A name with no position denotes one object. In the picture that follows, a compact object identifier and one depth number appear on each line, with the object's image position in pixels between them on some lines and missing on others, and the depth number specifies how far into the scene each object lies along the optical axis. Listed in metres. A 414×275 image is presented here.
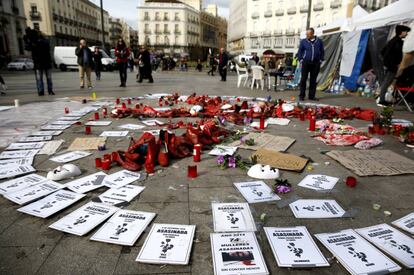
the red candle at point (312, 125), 5.55
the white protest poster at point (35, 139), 4.69
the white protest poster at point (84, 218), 2.30
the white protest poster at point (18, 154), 3.91
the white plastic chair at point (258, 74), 12.51
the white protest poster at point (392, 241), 2.05
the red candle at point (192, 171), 3.34
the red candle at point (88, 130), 5.12
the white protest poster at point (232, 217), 2.37
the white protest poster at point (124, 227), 2.18
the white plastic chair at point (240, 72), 13.19
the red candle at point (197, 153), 3.83
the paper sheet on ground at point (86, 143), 4.33
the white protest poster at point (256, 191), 2.87
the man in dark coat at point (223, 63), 16.40
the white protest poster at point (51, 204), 2.54
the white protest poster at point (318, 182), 3.15
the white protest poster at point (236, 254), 1.89
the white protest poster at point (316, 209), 2.58
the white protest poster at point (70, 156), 3.84
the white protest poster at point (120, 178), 3.11
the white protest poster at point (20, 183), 2.97
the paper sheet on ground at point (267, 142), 4.46
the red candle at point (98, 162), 3.54
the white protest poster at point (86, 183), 2.98
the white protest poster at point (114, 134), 5.05
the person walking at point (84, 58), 11.34
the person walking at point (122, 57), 12.27
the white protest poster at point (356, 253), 1.93
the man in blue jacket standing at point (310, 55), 8.77
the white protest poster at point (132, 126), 5.55
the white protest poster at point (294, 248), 1.97
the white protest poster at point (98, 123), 5.81
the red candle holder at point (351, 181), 3.15
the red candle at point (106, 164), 3.49
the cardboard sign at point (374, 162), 3.59
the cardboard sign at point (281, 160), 3.68
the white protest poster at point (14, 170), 3.30
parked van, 26.44
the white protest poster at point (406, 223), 2.40
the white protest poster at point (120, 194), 2.77
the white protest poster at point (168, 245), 1.98
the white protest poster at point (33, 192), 2.77
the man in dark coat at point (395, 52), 7.67
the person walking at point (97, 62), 16.26
